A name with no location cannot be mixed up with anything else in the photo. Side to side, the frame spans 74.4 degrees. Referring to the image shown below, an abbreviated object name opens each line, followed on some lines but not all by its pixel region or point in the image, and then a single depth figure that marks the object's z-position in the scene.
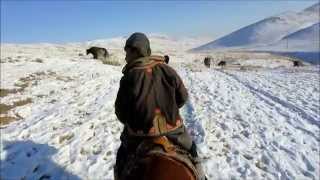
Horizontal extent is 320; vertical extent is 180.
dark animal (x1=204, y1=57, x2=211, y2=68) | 18.25
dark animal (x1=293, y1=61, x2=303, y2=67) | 19.46
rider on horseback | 2.40
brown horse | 2.17
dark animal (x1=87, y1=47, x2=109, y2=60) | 16.35
